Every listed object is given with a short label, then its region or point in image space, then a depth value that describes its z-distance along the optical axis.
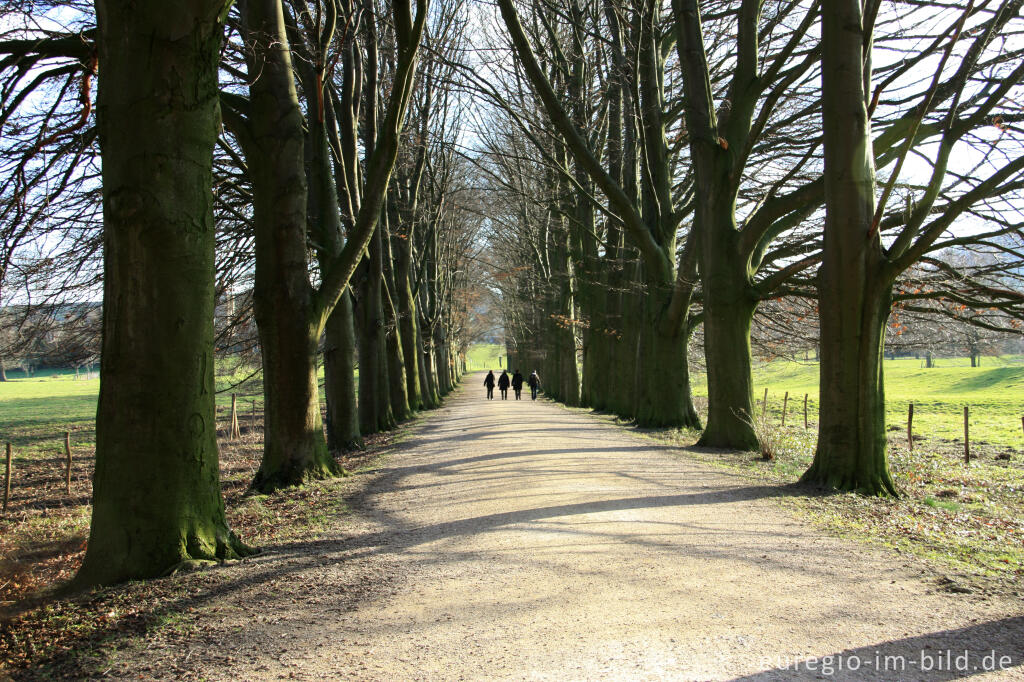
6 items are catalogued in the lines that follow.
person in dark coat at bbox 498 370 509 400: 36.97
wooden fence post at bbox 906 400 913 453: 14.95
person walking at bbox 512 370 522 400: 37.22
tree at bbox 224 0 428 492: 8.64
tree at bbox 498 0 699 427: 13.95
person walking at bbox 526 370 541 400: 36.69
